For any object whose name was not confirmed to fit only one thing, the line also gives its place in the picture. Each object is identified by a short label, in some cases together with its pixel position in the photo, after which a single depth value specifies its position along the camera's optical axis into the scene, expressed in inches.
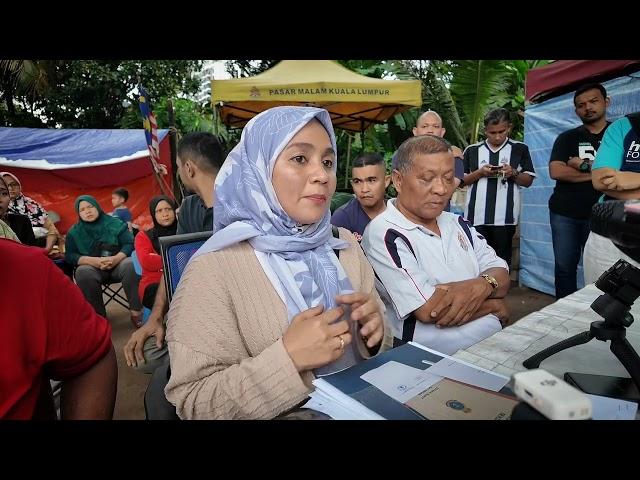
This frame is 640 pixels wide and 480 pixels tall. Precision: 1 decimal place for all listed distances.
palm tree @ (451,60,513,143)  287.0
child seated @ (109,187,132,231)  263.1
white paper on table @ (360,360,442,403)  34.4
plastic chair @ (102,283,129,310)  187.1
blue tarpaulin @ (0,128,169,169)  300.5
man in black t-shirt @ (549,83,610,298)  121.9
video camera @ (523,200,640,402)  35.2
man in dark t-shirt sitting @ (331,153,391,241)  114.6
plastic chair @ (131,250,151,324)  131.9
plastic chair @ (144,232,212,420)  63.1
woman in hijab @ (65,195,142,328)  177.5
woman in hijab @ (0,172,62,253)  187.6
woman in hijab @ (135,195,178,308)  113.7
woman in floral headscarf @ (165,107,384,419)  36.6
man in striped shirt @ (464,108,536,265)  157.1
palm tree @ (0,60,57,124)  359.3
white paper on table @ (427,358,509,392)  36.6
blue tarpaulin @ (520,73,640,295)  173.5
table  43.8
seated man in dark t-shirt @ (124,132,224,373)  90.1
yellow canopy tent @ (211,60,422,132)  207.2
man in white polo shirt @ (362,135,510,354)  61.8
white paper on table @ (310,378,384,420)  31.2
